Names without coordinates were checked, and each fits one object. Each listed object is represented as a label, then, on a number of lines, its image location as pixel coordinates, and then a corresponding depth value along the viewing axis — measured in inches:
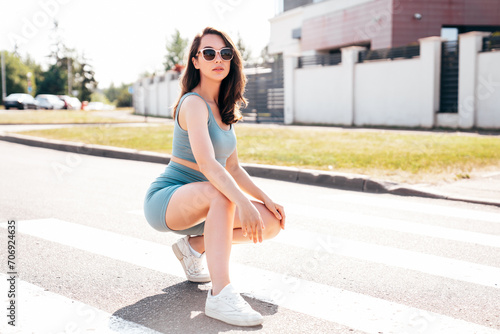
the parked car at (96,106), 2449.7
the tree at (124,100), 2704.2
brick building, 1001.5
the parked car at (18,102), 1909.4
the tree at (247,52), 3257.6
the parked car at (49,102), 2028.1
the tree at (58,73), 3437.5
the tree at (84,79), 3849.4
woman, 120.8
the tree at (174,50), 2920.8
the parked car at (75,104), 2151.2
